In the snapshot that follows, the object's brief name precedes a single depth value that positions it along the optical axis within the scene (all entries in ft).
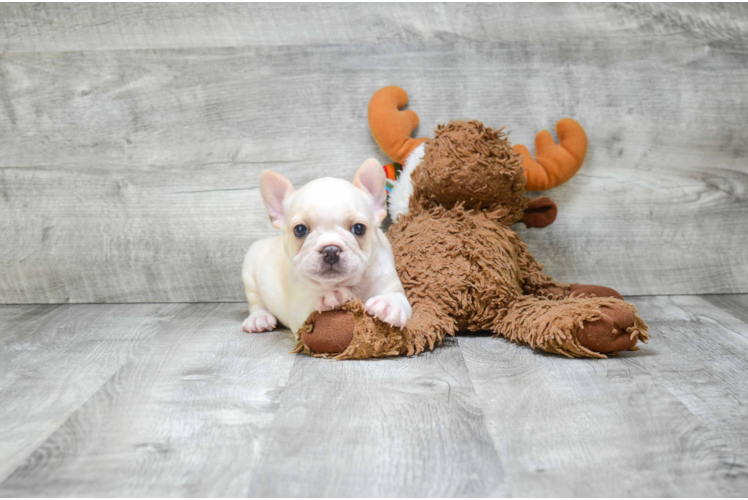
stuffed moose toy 4.15
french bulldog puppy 4.07
